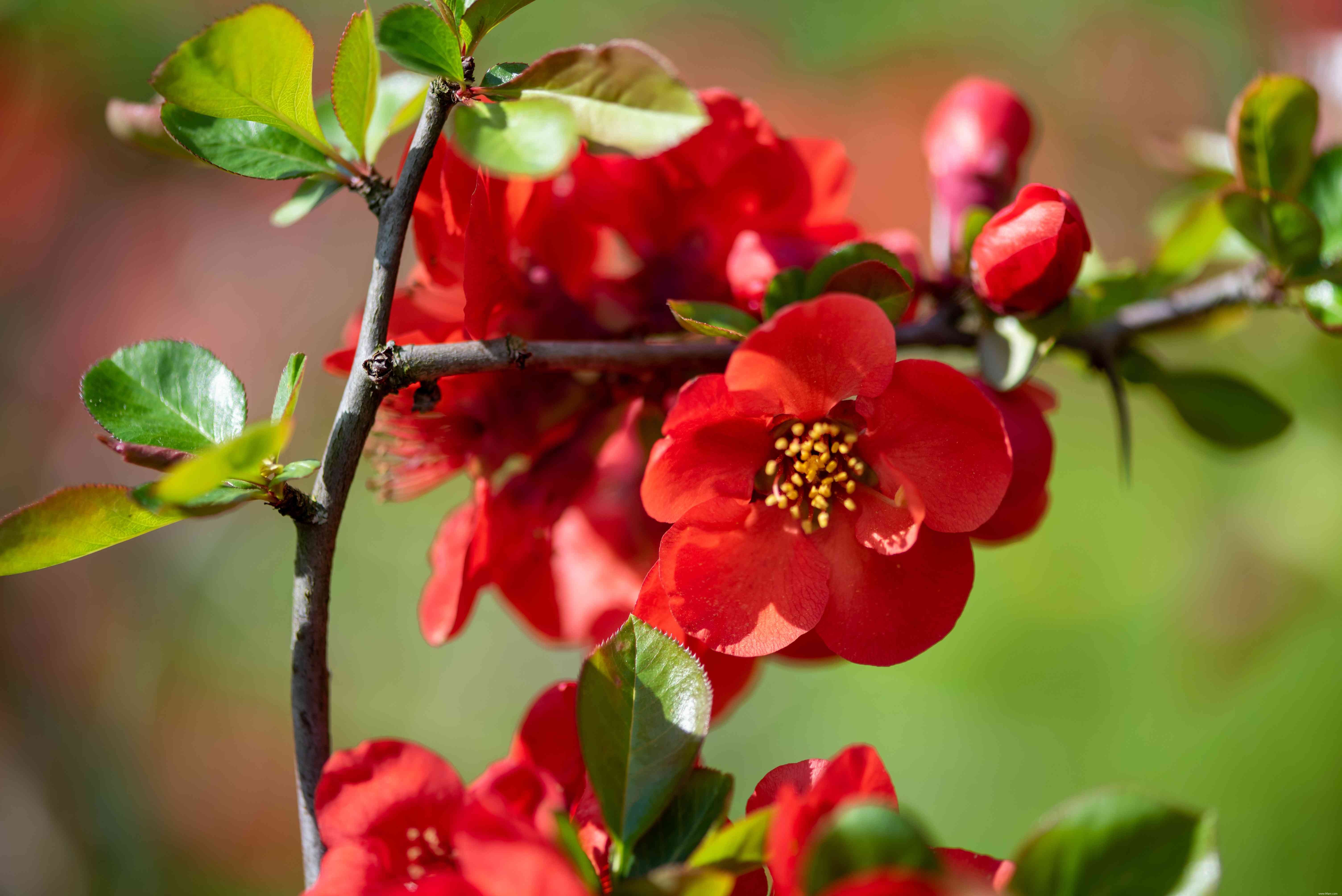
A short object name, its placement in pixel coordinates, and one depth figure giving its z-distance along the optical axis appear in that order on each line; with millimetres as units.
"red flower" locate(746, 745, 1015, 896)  557
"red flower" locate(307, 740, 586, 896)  595
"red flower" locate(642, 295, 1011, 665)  610
